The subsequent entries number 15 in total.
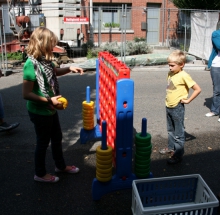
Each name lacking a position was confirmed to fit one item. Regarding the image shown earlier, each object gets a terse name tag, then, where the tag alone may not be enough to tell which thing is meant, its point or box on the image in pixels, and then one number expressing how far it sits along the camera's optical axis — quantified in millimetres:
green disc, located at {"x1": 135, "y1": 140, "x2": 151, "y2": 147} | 3430
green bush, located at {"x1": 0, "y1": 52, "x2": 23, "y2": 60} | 14453
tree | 16766
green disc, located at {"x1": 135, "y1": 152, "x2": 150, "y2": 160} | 3463
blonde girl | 3273
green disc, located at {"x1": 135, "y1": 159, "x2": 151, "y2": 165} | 3471
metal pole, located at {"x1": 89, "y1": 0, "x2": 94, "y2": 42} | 19225
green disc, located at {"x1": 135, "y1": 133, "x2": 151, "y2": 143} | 3417
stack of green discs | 3436
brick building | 19875
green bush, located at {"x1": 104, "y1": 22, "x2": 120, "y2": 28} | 20047
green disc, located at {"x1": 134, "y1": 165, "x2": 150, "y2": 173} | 3502
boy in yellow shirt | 4039
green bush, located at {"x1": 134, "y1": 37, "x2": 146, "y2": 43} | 19203
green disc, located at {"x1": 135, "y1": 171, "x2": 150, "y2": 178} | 3518
